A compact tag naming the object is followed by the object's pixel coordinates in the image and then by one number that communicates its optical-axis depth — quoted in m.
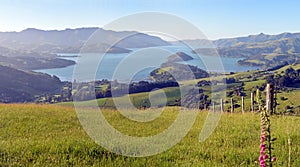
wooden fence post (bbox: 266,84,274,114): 16.48
